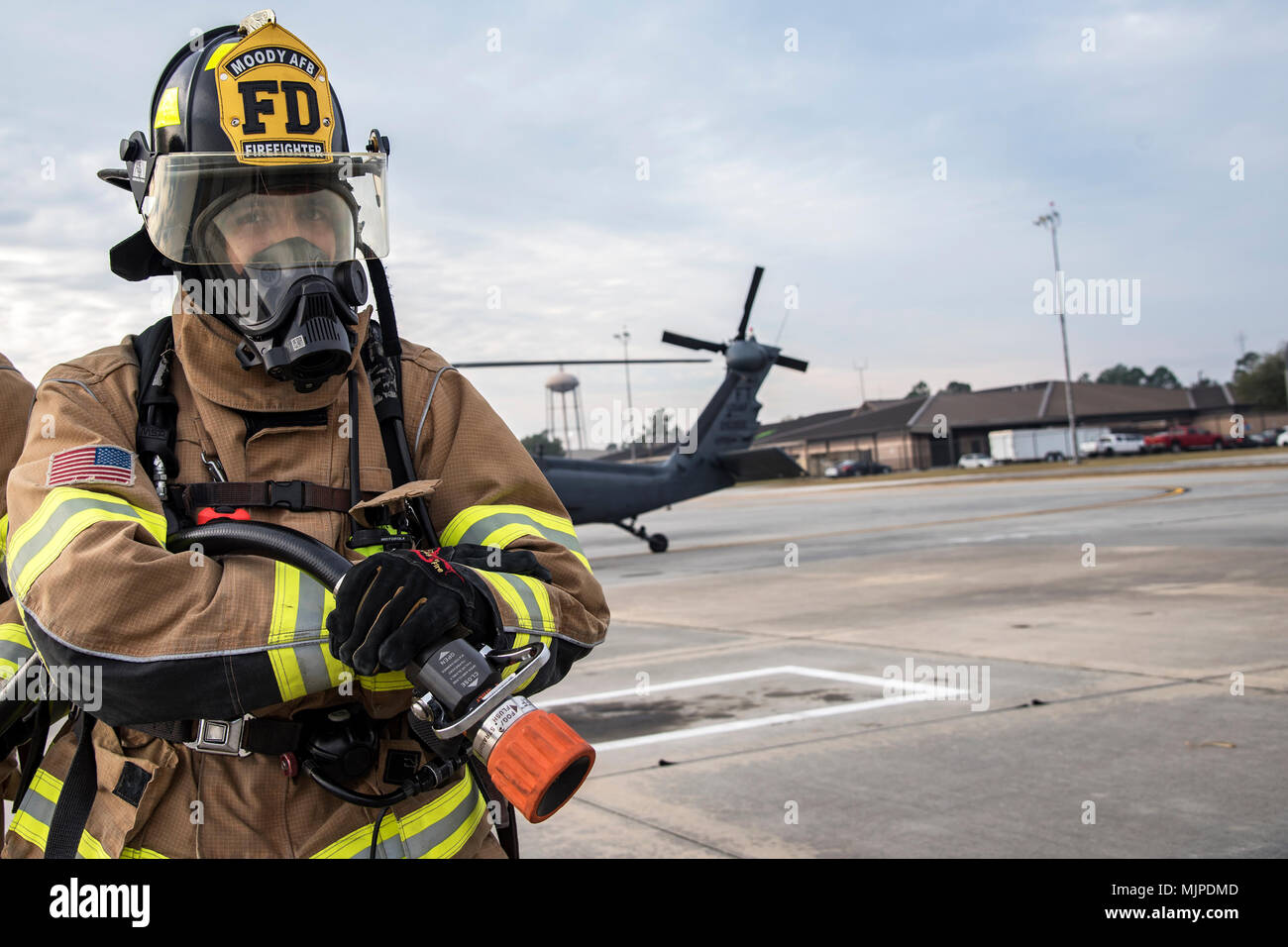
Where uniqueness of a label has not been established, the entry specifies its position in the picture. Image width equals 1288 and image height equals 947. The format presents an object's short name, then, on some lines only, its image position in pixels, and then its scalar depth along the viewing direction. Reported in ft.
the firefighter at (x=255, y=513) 4.58
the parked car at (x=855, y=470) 229.25
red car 198.08
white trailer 217.56
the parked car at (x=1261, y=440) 204.44
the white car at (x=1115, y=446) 196.54
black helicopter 60.34
